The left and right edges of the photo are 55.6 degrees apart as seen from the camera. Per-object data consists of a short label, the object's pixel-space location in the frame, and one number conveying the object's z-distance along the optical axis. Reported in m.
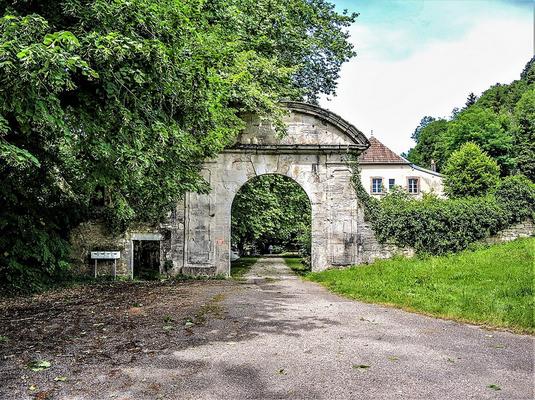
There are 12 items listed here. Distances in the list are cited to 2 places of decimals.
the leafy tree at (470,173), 33.91
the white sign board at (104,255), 16.05
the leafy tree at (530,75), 57.88
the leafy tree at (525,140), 38.91
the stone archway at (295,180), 16.33
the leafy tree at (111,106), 6.23
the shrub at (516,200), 17.59
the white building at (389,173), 42.06
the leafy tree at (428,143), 65.80
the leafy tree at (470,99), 73.81
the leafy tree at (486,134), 43.22
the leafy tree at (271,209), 21.03
